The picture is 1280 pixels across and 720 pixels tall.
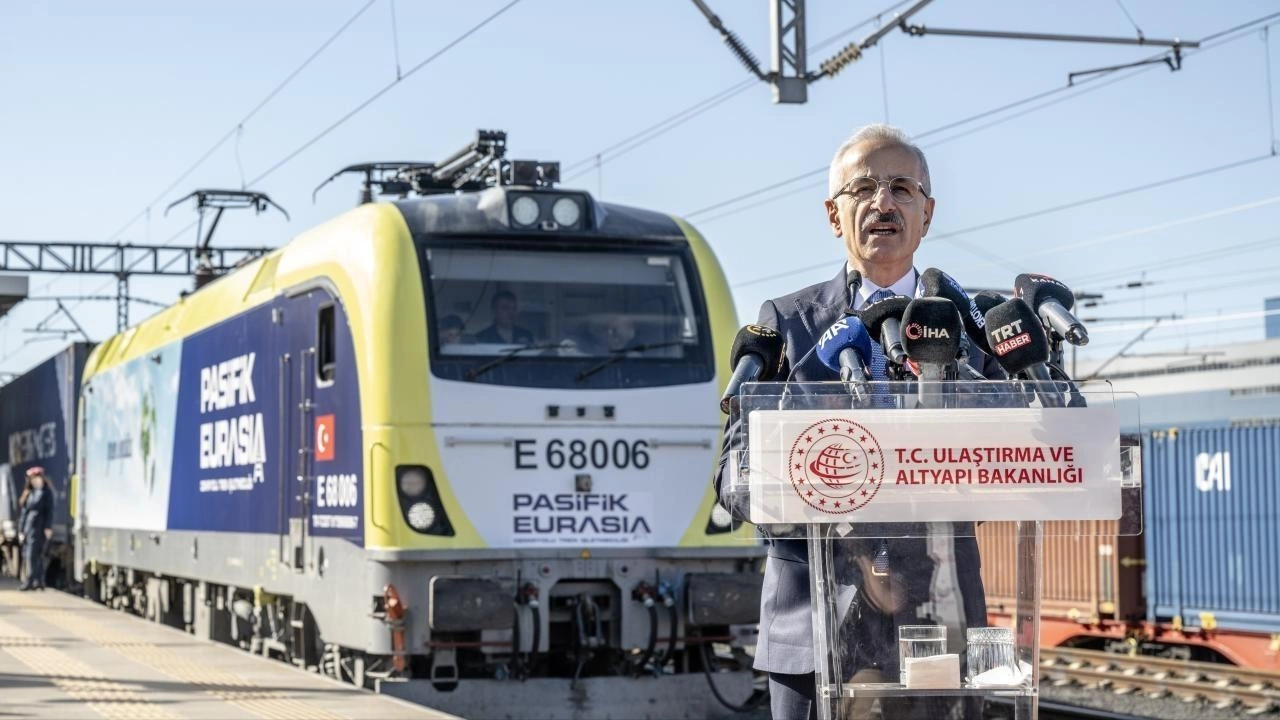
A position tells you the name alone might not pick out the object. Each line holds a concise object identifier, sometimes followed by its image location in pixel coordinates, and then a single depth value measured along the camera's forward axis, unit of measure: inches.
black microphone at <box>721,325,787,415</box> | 110.8
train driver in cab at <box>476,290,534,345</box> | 383.9
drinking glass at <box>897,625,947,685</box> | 101.9
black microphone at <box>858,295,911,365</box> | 103.2
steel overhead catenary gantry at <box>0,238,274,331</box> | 1541.6
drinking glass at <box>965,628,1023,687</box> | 101.7
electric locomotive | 370.6
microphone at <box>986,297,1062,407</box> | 100.6
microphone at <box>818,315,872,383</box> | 106.7
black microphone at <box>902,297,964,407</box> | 99.7
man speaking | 111.9
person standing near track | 871.7
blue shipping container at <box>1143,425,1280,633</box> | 655.8
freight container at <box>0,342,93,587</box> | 898.1
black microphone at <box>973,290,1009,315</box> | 109.9
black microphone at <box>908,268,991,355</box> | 109.2
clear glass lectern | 100.7
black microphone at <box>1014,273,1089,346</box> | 105.0
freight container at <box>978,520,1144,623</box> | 719.7
